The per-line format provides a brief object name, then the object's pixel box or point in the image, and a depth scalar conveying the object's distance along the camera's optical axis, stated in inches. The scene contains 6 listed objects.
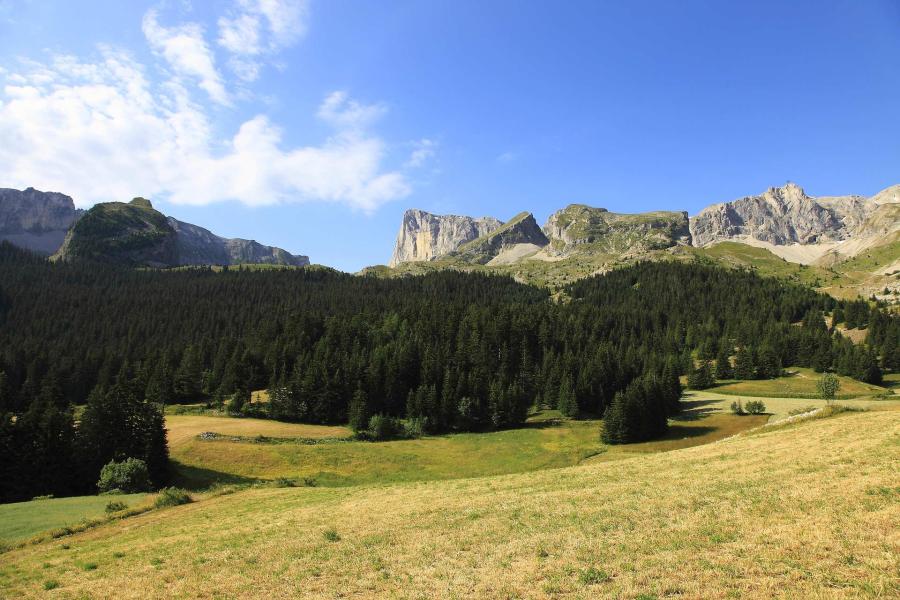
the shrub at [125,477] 2213.3
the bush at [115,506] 1573.5
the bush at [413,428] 3941.9
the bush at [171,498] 1658.5
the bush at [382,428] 3767.2
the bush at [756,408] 3890.3
